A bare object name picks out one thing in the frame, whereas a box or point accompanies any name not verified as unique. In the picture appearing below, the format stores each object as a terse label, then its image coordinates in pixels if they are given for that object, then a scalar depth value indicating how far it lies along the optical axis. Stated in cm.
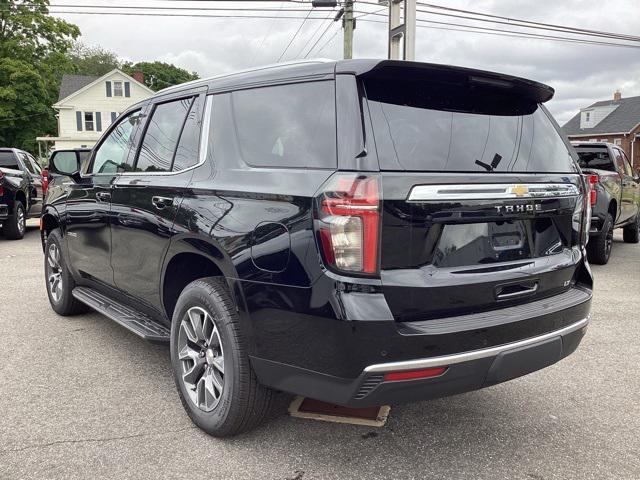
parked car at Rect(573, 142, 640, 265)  810
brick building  4500
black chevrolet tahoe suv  231
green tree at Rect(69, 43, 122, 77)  7379
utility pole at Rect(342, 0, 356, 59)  1736
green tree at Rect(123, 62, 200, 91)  8106
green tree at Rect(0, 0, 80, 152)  3512
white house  4488
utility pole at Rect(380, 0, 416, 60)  1338
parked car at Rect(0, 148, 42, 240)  1098
